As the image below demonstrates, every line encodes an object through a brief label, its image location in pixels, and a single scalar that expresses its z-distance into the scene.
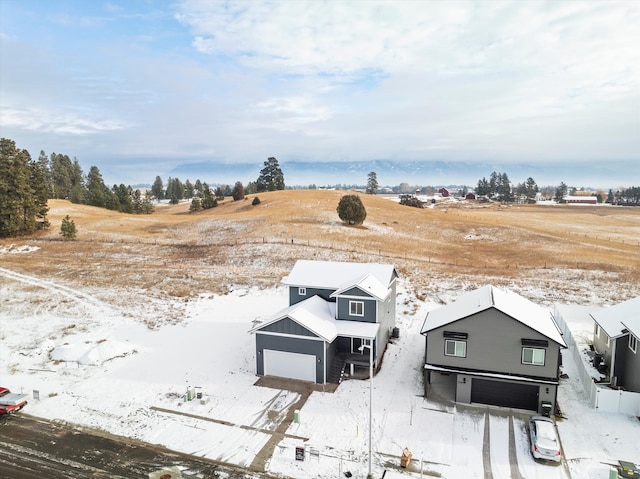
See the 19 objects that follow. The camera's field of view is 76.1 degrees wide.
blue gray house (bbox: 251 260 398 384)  26.77
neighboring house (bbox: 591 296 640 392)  24.61
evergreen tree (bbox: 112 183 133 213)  110.25
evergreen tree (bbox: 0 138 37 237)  64.19
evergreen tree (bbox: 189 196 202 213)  115.69
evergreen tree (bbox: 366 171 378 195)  171.20
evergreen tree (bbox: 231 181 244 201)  119.19
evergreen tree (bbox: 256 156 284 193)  140.50
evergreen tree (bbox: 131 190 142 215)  115.59
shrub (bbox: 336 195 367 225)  75.56
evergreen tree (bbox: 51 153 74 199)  129.12
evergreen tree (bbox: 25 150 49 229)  70.19
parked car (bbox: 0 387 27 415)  23.31
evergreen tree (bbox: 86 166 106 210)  110.01
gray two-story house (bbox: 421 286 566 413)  23.25
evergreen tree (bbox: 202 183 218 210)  118.00
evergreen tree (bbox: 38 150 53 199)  123.44
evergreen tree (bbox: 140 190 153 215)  117.50
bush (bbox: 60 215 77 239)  67.69
